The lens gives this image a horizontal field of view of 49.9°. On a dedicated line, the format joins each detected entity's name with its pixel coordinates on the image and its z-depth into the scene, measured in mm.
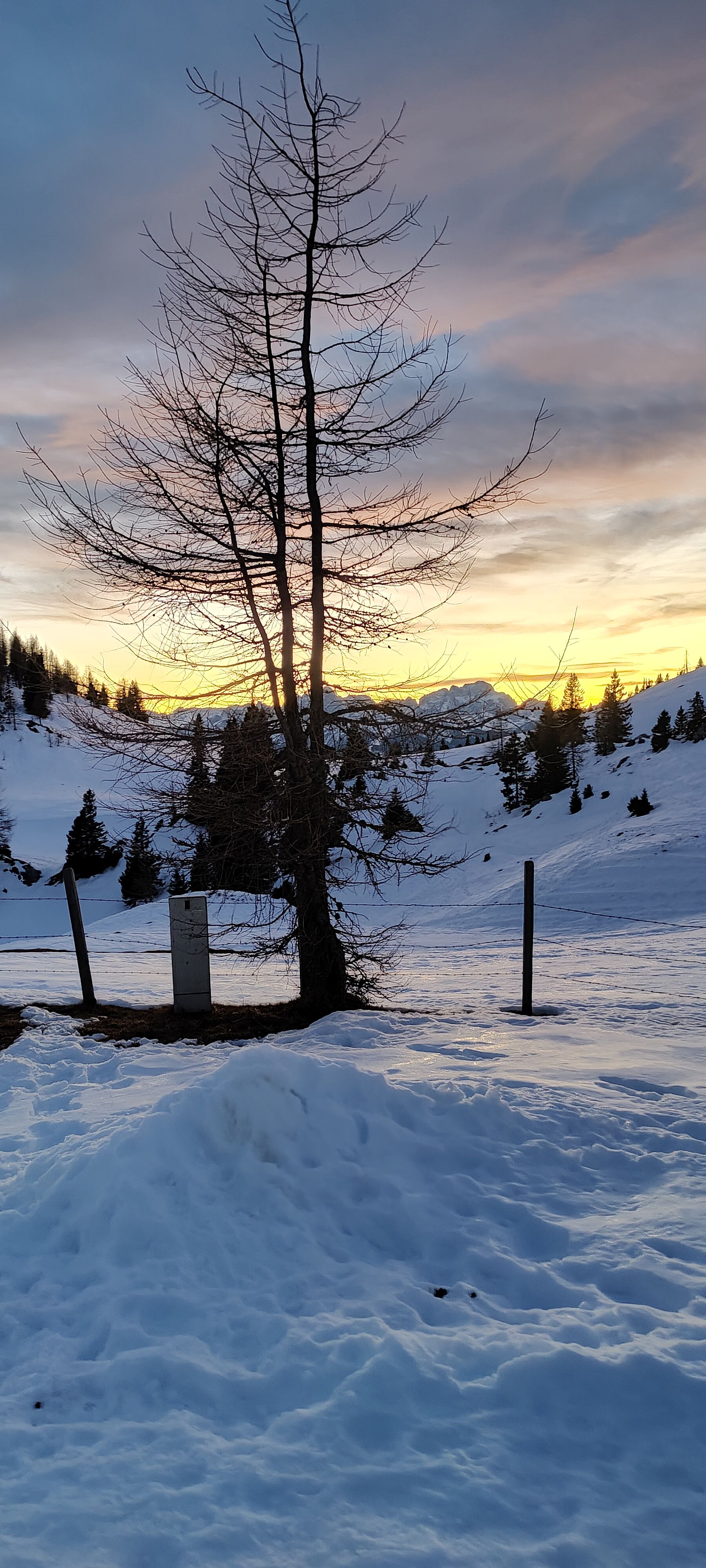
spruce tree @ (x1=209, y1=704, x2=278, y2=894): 7473
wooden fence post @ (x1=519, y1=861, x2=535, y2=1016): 9234
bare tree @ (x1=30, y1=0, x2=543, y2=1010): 7535
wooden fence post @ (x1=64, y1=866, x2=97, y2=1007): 9039
